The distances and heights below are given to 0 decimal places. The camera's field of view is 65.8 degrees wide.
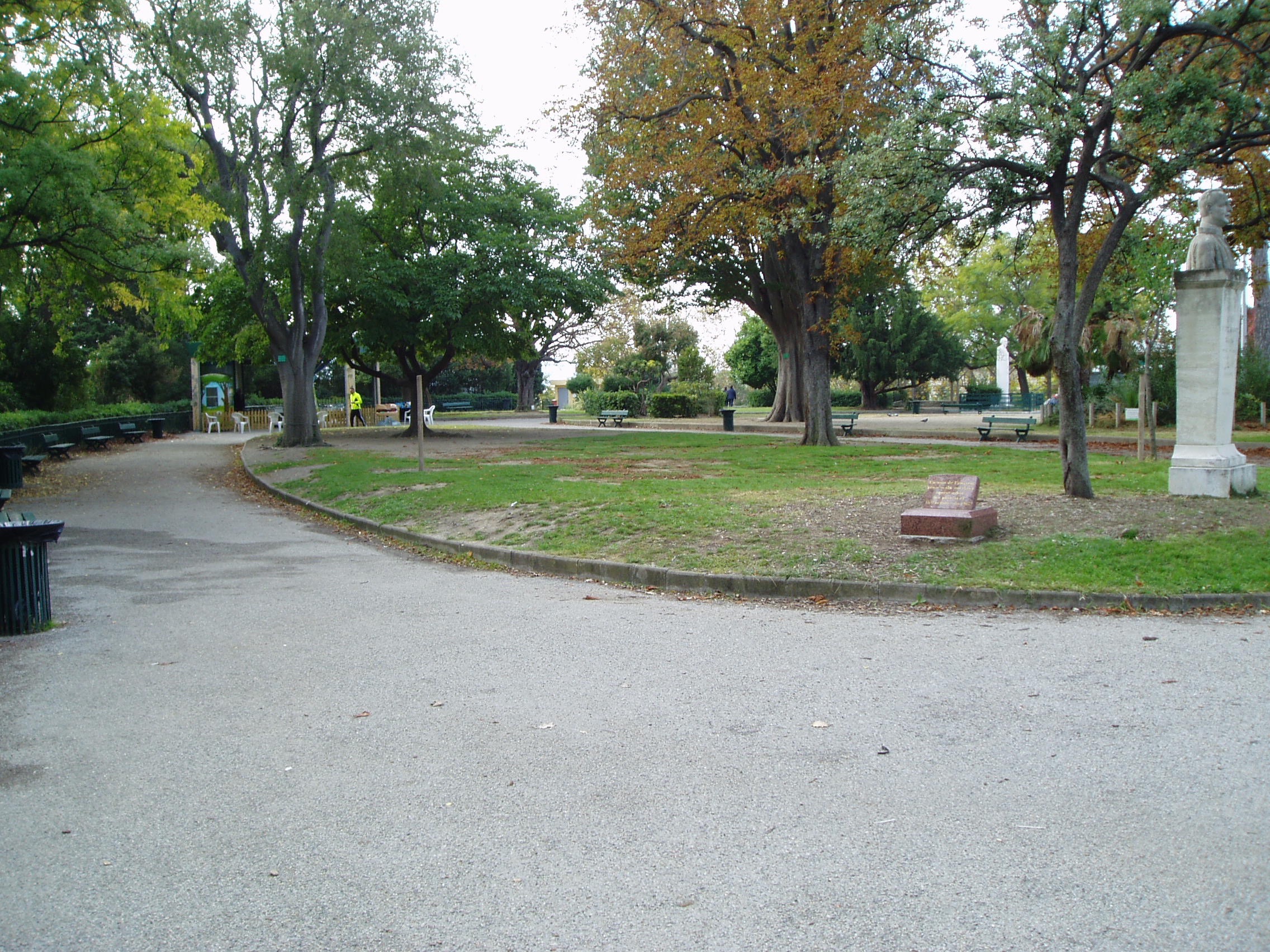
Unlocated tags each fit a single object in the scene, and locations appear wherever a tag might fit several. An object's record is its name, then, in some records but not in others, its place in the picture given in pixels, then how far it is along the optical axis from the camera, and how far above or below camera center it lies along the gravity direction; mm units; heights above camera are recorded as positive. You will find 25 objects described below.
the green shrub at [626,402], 48812 -225
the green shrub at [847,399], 59219 -229
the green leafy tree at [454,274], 29547 +3865
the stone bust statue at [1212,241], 12280 +1878
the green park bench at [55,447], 24062 -1036
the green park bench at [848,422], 30906 -884
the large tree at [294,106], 22516 +7239
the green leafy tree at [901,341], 53500 +2900
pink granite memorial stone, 9820 -1242
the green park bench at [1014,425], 27234 -1021
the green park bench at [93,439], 27172 -961
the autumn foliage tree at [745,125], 19938 +5997
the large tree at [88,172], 16656 +4407
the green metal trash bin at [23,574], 7336 -1284
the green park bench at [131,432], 30484 -909
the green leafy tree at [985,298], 57344 +5790
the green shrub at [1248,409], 29828 -573
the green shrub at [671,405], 46812 -378
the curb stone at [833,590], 7996 -1723
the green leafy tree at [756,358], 61062 +2411
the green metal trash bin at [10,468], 17938 -1162
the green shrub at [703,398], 48625 -81
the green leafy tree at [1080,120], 11258 +3248
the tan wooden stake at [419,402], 17822 -41
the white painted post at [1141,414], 17831 -407
